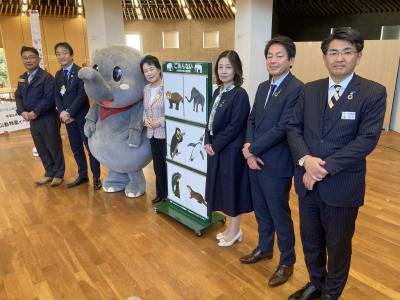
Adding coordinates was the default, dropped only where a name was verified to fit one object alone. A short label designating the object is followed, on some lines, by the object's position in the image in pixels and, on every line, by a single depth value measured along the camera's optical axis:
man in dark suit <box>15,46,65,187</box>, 3.80
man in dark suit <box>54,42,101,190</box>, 3.65
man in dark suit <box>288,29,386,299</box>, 1.56
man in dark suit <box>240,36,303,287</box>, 1.97
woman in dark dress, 2.28
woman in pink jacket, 3.03
